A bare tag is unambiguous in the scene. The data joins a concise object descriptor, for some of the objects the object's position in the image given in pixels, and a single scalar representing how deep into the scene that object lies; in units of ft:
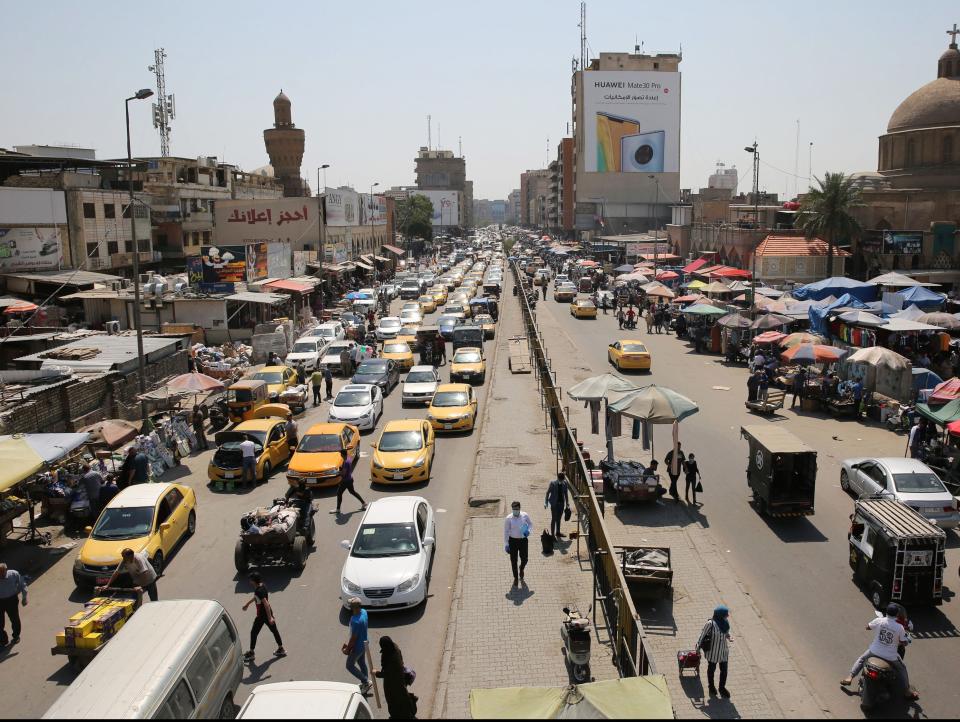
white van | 21.52
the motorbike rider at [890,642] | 28.76
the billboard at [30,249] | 115.14
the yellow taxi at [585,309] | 156.46
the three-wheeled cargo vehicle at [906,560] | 35.63
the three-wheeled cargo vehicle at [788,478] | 47.06
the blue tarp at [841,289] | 110.22
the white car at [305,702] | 21.04
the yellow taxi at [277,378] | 83.42
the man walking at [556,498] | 43.55
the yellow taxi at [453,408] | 70.44
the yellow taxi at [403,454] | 55.47
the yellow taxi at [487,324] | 133.39
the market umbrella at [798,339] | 84.33
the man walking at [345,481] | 50.24
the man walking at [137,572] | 36.47
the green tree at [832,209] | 137.80
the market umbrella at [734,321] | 99.87
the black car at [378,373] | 87.71
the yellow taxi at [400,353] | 102.32
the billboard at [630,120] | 368.07
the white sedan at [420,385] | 82.33
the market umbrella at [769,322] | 96.43
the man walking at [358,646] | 30.12
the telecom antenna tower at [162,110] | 263.70
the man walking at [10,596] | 35.12
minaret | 296.71
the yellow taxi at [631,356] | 98.53
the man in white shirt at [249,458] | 57.21
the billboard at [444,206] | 637.30
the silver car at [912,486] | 44.68
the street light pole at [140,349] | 67.38
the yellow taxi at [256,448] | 57.52
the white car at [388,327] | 125.80
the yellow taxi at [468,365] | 92.12
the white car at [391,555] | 36.19
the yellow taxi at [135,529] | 40.40
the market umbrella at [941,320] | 87.10
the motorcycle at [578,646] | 29.37
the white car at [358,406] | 72.54
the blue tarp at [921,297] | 97.55
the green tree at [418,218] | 428.15
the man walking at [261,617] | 32.73
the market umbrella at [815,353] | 78.23
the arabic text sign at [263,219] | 195.83
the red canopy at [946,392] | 58.13
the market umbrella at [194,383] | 67.87
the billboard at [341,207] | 242.37
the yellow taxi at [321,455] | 55.11
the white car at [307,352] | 101.04
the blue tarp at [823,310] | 99.19
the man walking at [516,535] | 38.01
